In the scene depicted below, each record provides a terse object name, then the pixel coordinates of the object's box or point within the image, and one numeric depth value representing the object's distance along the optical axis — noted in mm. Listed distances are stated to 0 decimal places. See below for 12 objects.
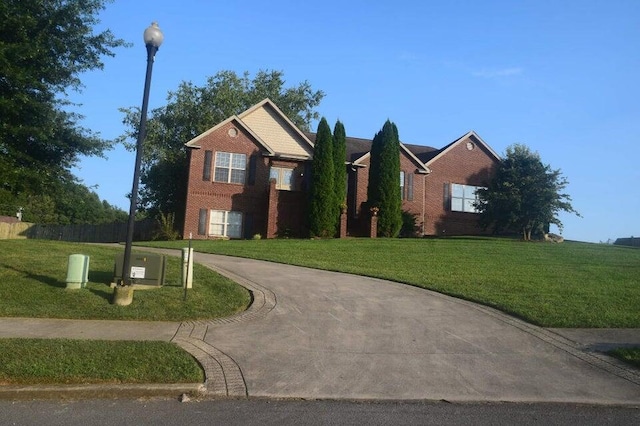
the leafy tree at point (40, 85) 15852
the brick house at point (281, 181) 28719
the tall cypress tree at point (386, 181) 28344
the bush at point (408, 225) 30344
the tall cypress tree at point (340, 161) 28688
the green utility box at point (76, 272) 10664
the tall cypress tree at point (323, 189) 27656
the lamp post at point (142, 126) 9953
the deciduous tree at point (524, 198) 26953
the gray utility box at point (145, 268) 10602
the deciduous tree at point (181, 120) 36844
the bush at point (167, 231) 28062
